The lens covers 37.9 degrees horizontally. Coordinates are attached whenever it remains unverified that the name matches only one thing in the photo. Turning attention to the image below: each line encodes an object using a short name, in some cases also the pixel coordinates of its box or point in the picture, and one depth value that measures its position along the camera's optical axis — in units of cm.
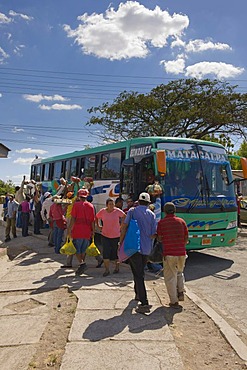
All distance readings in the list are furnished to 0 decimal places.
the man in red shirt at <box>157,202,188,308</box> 565
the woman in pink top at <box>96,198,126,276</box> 769
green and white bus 884
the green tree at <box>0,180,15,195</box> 5336
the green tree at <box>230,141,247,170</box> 4856
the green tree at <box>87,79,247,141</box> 1912
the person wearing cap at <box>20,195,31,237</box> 1360
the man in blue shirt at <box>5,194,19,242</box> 1358
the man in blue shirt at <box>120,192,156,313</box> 542
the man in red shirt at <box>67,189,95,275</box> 755
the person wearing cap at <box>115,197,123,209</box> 843
